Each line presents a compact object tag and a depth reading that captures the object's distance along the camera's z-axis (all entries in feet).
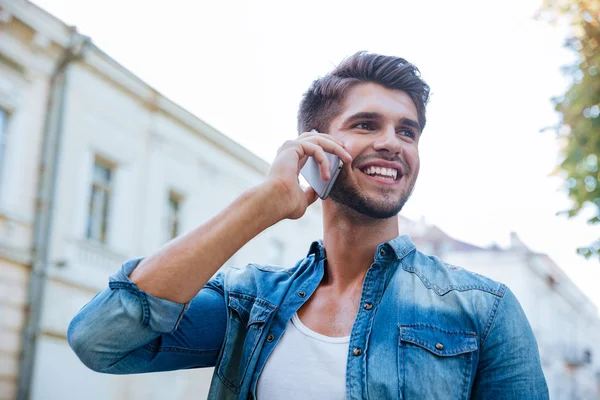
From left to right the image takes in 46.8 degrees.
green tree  21.90
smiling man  6.44
